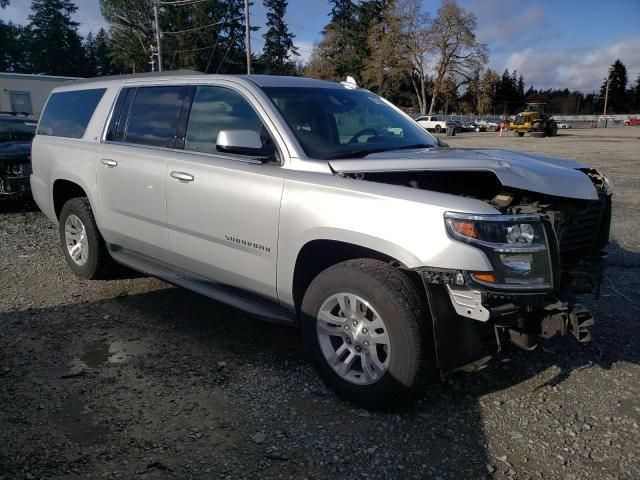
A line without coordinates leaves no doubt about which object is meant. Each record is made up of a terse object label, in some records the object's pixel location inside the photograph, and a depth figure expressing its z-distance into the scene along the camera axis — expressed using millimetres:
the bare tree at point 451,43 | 54344
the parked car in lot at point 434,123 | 51500
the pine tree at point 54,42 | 83500
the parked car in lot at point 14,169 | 8781
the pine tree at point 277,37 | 80062
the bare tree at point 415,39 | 56062
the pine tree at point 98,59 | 86062
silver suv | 2736
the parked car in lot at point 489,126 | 61744
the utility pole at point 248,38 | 29811
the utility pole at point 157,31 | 35906
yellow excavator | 40812
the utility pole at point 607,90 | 97162
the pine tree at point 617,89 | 109750
